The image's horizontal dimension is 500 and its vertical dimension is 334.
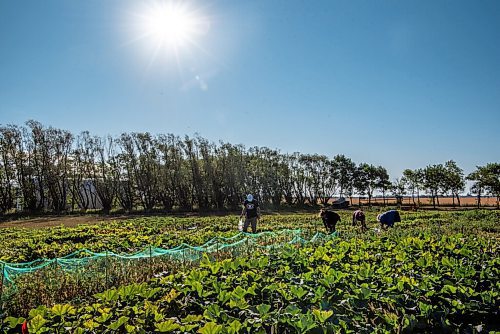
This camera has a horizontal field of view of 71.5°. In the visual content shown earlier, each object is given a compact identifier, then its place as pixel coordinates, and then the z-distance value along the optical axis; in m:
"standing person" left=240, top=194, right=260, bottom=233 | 11.45
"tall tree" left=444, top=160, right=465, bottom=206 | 42.88
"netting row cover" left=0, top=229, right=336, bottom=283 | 5.78
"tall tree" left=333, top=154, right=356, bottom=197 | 48.41
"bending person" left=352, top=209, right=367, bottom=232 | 13.37
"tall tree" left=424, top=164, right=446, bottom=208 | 43.41
